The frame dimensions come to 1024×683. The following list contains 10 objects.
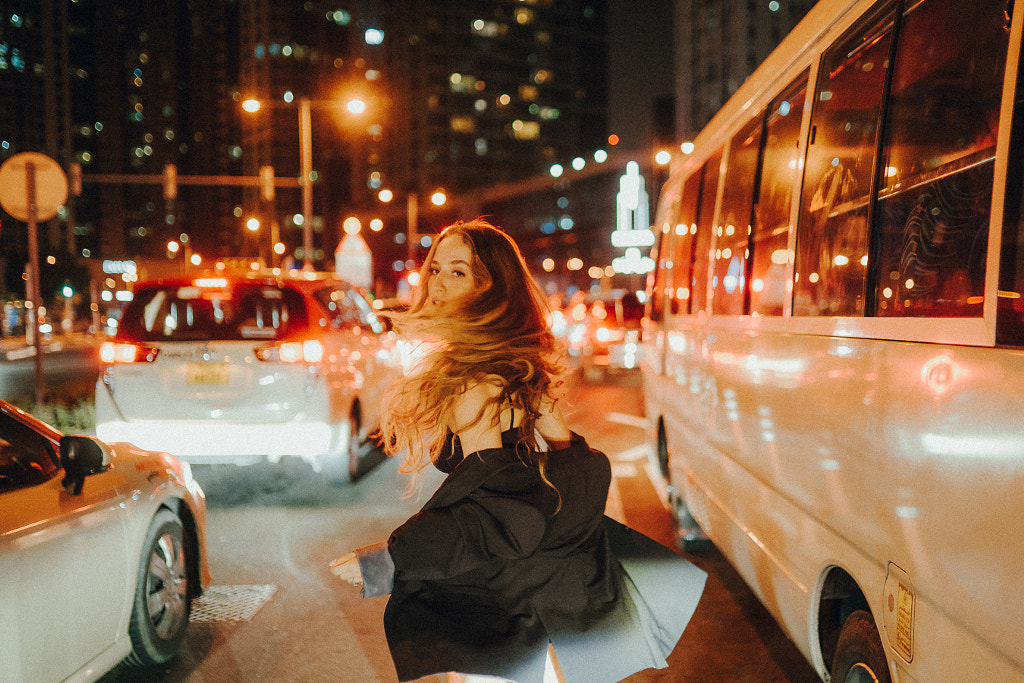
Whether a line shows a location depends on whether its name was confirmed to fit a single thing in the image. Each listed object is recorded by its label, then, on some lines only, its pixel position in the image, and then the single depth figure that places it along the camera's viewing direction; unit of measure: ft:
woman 6.02
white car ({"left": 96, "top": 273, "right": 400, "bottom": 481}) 21.29
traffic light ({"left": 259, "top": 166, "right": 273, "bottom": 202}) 73.82
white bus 5.75
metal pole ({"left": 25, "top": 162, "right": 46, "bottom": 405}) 28.14
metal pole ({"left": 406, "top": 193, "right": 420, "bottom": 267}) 128.10
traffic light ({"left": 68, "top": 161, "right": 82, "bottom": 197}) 64.75
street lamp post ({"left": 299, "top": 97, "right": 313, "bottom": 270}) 68.13
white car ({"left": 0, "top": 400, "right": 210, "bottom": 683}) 8.38
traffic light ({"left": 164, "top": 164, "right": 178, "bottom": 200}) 72.46
